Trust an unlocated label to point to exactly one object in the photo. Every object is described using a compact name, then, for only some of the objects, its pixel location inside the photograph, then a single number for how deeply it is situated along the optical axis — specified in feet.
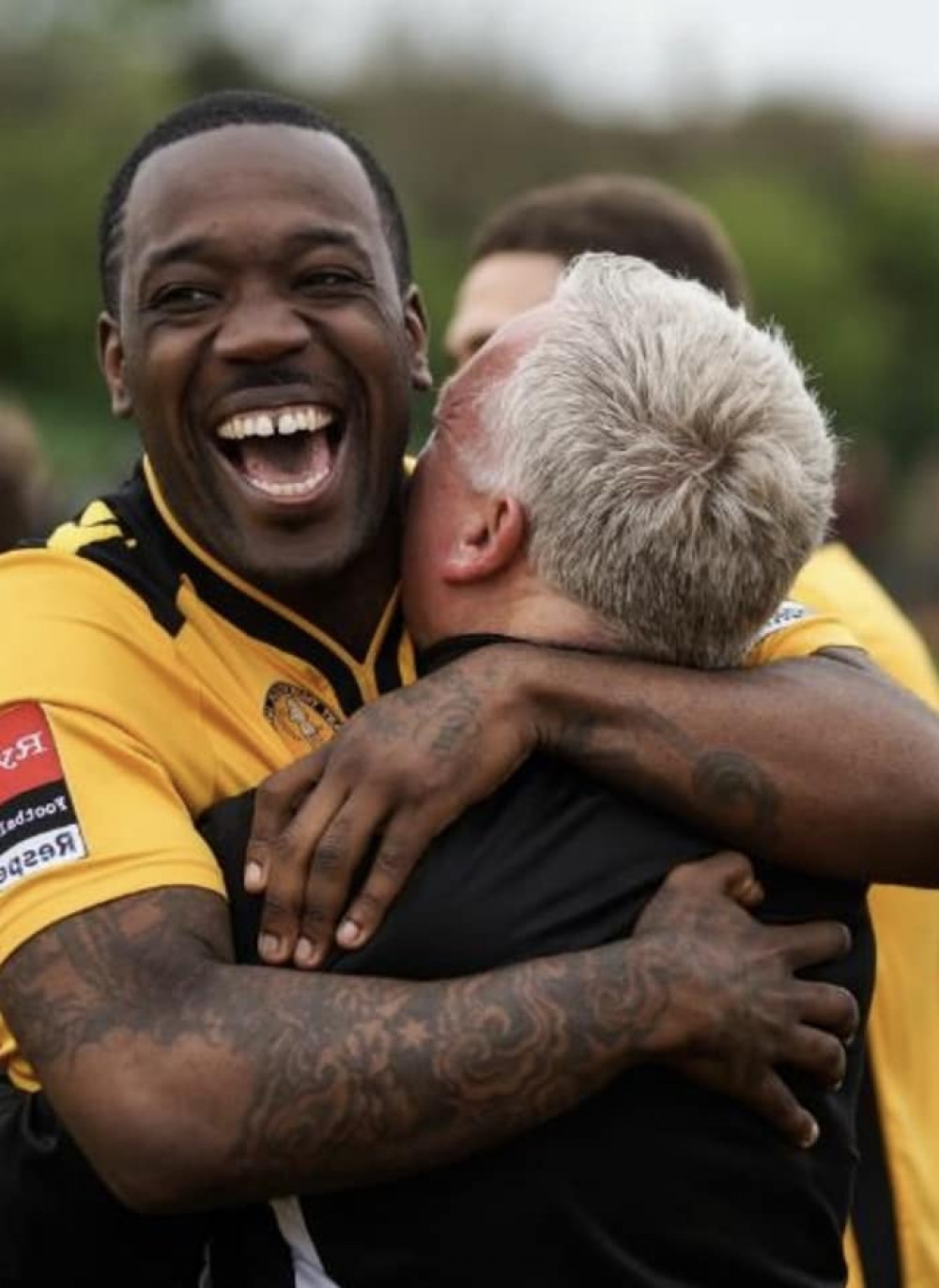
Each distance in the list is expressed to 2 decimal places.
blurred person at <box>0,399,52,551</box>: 22.39
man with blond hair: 10.14
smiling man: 9.75
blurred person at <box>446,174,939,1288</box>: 14.12
